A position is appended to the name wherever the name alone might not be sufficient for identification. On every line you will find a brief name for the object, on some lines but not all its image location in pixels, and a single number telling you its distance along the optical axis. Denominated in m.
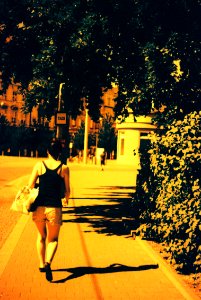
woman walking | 5.85
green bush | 6.22
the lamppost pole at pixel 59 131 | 12.00
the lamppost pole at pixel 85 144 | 45.67
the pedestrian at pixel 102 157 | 42.38
